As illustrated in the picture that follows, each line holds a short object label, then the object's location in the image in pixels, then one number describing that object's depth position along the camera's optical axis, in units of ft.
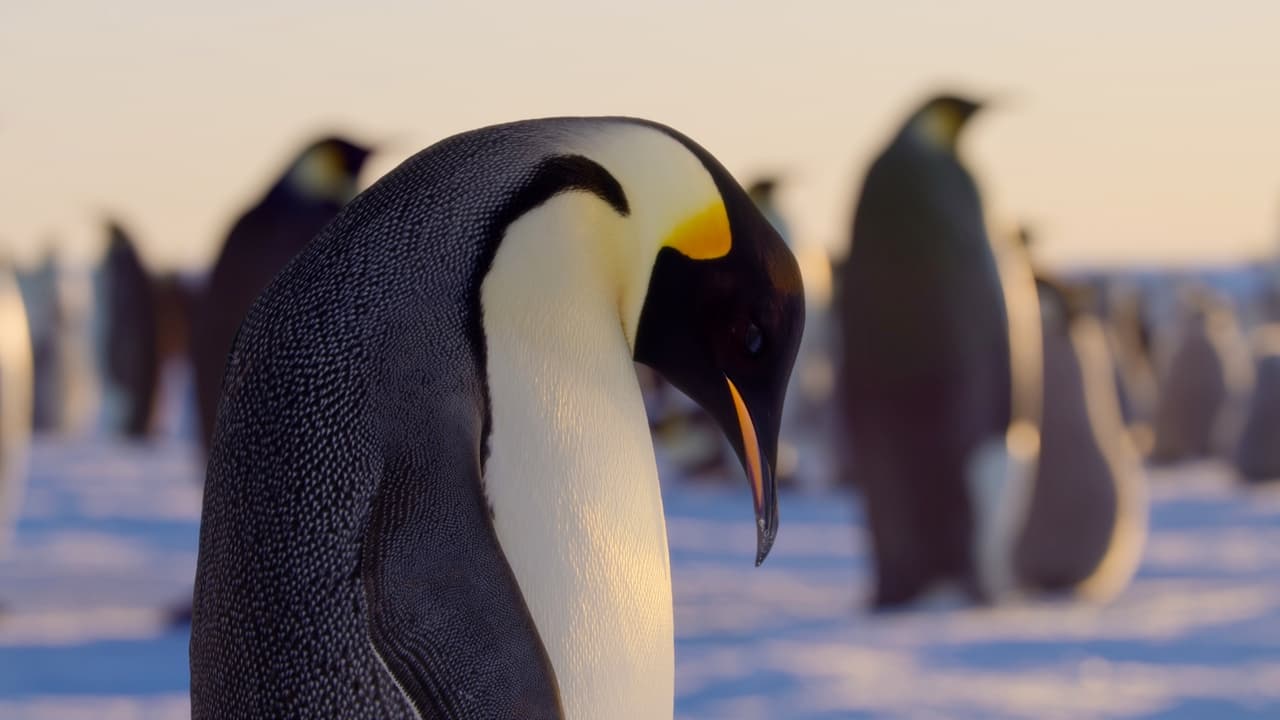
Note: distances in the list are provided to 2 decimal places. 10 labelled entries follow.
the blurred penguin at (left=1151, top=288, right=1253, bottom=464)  77.46
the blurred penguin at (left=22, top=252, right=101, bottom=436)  104.47
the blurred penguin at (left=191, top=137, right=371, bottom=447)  36.88
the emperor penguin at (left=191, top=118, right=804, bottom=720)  10.98
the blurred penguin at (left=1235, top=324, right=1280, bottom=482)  63.87
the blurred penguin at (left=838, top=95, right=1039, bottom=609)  35.55
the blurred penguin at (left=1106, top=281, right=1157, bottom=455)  84.33
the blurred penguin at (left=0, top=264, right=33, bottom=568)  37.83
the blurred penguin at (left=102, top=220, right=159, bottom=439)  90.63
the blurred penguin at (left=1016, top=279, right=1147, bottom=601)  40.55
